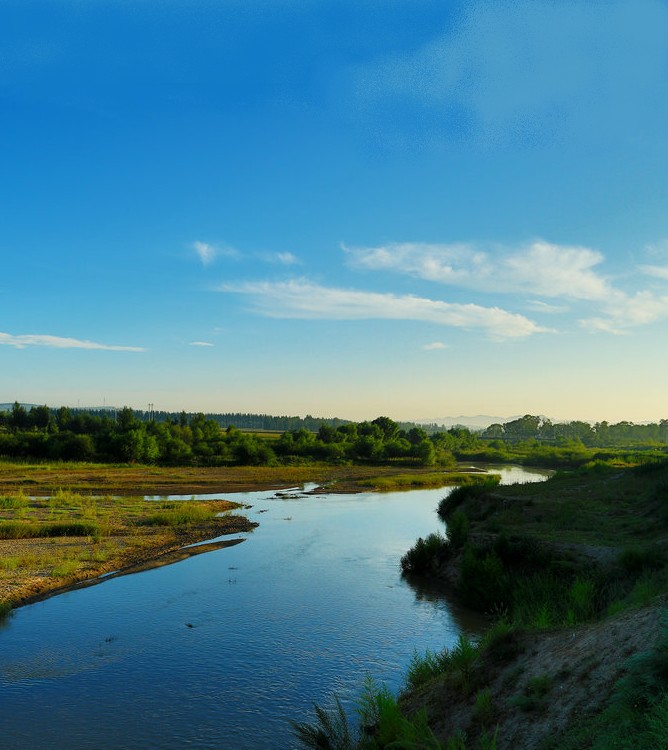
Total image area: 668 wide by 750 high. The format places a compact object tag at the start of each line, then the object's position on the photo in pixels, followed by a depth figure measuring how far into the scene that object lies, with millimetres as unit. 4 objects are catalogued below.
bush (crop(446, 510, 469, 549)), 26372
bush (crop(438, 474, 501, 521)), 38250
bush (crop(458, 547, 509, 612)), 20812
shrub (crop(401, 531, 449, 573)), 26938
